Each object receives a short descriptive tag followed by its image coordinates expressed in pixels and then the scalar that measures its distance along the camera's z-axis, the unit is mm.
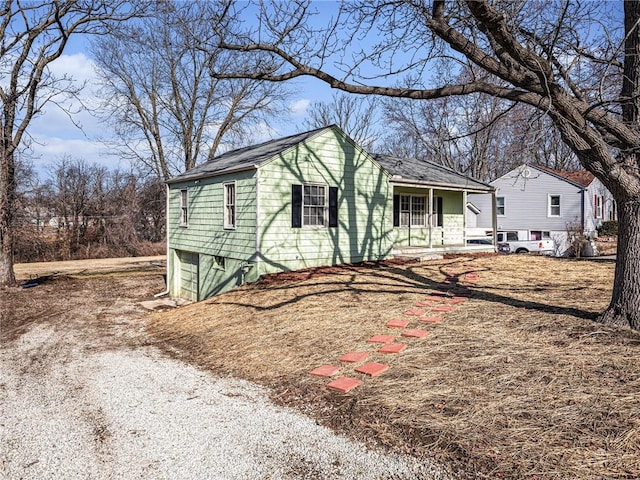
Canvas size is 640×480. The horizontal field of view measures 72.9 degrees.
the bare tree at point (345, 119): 35750
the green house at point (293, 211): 11469
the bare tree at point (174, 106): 26438
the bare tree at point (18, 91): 13734
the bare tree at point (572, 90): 5004
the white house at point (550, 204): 26109
